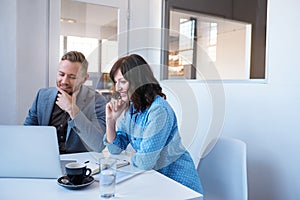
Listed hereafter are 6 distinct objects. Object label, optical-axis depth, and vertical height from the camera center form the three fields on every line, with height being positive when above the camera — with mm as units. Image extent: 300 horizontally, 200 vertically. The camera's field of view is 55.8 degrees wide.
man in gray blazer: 1672 -144
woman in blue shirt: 1251 -189
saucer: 986 -349
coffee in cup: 1013 -319
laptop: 1050 -253
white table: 940 -368
